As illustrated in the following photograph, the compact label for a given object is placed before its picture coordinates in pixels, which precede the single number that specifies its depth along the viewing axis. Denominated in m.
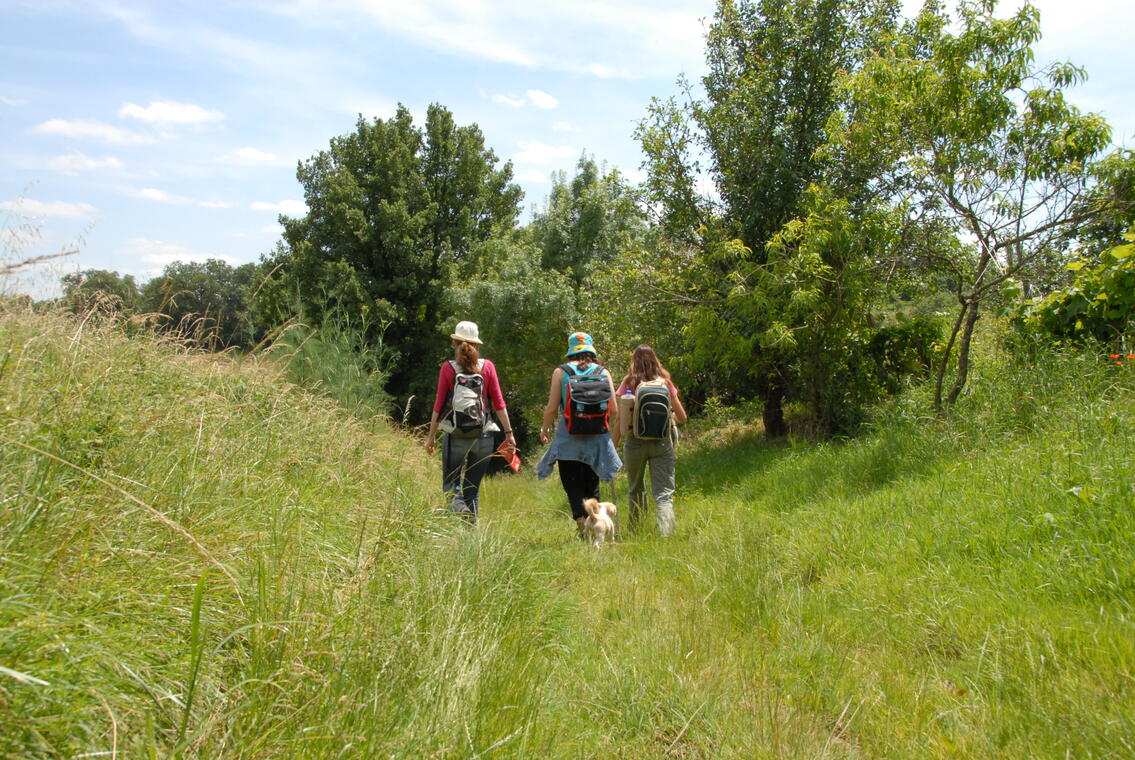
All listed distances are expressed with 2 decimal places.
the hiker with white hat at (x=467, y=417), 5.69
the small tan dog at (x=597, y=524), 5.90
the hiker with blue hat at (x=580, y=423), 6.14
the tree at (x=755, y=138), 9.52
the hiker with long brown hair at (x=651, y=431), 6.17
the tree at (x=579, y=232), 23.05
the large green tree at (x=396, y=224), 28.80
